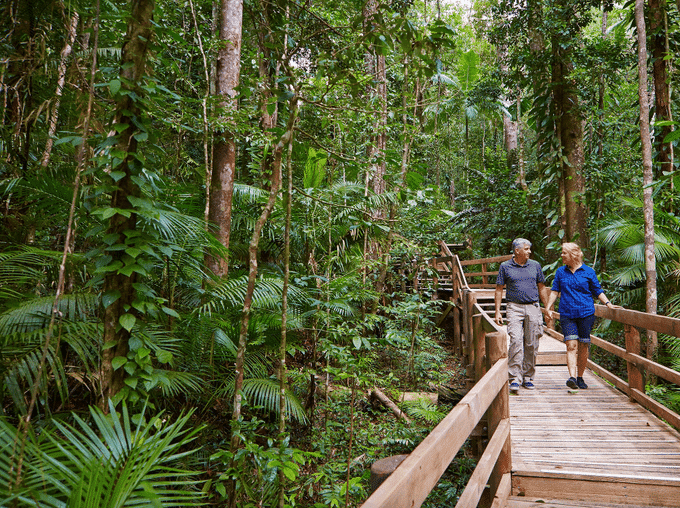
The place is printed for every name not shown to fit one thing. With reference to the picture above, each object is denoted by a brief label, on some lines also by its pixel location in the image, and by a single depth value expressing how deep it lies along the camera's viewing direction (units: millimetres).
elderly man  4590
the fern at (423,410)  5691
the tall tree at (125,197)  2396
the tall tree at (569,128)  8562
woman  4406
